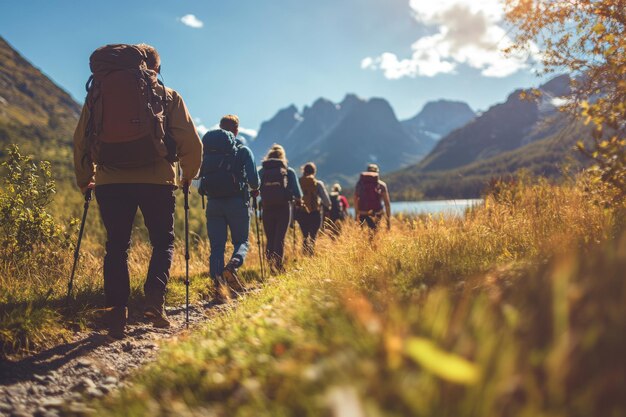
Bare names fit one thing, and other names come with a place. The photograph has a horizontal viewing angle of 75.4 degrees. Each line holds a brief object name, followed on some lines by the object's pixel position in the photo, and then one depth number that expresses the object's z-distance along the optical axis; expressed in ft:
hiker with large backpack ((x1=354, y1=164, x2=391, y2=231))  33.63
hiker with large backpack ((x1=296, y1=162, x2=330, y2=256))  34.30
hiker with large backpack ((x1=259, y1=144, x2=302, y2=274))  27.07
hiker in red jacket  46.32
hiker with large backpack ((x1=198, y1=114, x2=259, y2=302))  21.39
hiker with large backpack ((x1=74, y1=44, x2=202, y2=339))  13.61
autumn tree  10.75
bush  18.99
